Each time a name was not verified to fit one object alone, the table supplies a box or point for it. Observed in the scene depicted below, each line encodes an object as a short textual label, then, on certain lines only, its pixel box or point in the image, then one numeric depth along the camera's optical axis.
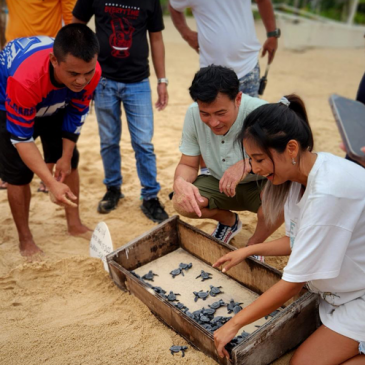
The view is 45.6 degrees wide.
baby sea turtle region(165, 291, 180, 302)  2.44
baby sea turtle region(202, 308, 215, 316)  2.29
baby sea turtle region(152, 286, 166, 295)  2.47
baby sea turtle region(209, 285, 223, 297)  2.47
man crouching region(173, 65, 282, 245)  2.34
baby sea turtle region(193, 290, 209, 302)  2.45
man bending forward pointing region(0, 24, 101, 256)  2.47
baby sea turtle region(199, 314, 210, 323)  2.22
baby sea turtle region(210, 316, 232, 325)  2.21
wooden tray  1.91
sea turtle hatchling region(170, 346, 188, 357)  2.07
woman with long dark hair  1.71
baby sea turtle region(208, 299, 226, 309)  2.36
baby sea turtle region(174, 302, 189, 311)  2.35
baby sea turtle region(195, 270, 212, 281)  2.61
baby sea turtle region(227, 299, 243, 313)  2.33
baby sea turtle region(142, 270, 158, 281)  2.63
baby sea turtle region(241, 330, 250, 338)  2.10
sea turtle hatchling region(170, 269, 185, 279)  2.67
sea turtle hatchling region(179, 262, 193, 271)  2.71
